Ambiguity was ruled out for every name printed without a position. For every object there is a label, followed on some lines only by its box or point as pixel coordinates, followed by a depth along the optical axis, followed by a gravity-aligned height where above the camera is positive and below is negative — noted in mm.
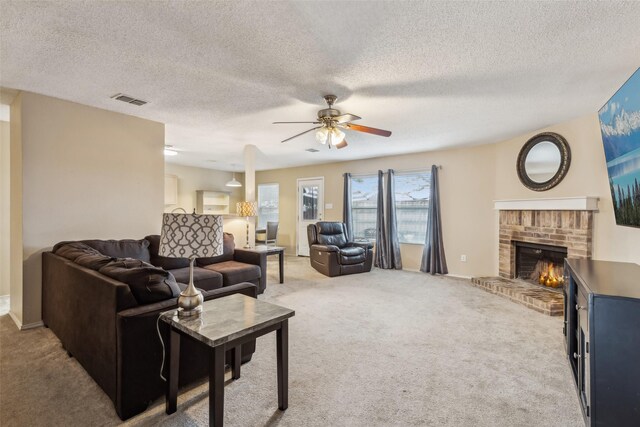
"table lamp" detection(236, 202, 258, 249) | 4859 +48
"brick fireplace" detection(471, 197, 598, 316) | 3486 -316
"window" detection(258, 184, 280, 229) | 8430 +263
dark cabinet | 1475 -727
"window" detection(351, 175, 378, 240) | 6578 +169
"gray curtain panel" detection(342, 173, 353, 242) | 6727 +168
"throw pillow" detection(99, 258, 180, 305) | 1722 -409
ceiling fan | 3057 +951
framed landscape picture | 2014 +505
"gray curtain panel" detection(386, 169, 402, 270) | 6039 -416
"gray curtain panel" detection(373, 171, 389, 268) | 6125 -487
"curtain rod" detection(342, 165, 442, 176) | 5787 +861
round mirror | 3836 +721
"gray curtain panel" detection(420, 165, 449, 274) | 5516 -463
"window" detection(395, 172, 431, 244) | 5910 +173
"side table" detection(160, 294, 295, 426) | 1375 -603
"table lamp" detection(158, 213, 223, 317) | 1637 -157
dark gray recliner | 5363 -730
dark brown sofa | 1621 -682
